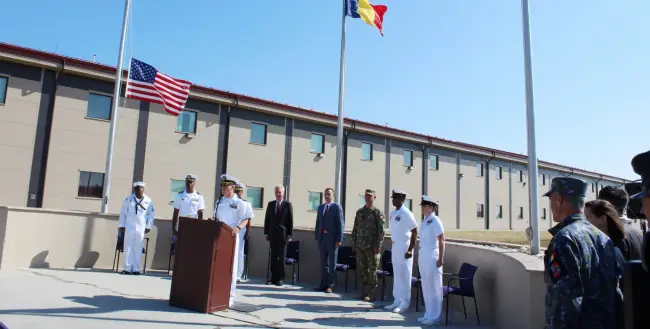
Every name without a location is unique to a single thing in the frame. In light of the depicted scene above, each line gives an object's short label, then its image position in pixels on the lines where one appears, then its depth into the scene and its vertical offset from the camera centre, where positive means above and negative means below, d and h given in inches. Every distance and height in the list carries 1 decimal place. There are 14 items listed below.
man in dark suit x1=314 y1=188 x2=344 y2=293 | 374.0 -5.1
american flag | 550.0 +155.9
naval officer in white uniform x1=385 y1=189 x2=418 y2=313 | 311.8 -10.5
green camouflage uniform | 343.0 -7.2
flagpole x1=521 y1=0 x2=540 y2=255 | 287.4 +63.7
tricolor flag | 534.3 +241.9
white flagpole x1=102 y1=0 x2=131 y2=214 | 500.4 +112.0
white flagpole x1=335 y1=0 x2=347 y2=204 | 492.4 +132.8
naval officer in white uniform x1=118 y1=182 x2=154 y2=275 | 423.5 -3.5
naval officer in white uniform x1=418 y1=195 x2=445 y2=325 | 276.4 -16.9
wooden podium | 262.2 -22.6
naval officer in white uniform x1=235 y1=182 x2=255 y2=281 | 382.6 -10.7
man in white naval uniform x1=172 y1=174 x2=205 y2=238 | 436.5 +17.1
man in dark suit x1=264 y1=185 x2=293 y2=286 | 397.1 -1.8
